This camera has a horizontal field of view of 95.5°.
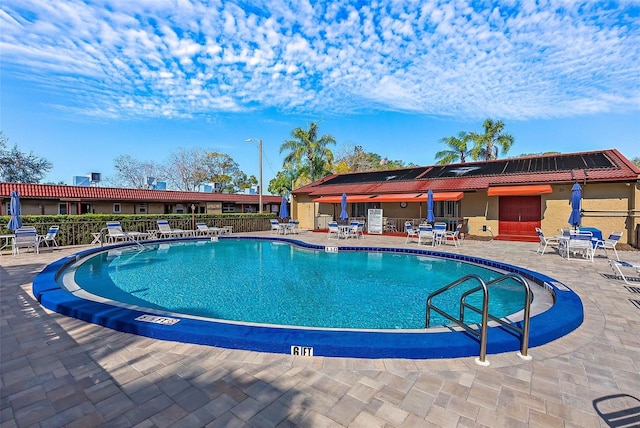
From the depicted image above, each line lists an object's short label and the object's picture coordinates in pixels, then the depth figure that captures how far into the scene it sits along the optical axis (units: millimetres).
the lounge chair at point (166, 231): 20391
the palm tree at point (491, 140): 33656
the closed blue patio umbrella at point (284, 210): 24938
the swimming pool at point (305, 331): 4090
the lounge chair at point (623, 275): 7926
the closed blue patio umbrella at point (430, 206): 18406
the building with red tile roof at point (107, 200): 22688
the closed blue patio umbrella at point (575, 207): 13992
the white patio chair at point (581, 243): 11570
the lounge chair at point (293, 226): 23588
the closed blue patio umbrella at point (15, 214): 14445
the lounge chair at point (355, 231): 20203
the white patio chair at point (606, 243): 12156
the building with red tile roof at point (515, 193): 16125
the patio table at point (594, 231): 14016
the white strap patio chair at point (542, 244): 13277
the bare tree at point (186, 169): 52938
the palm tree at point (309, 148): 35438
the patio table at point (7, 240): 14462
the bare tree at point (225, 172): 54031
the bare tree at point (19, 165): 39812
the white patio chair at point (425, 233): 16650
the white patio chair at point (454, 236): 16719
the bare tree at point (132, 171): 52406
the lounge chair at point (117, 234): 17625
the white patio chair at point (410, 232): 17997
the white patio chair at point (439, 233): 16578
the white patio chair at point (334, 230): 20138
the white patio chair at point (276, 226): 23264
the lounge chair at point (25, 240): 13852
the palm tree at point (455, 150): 35288
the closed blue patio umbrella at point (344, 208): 21897
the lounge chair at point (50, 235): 15445
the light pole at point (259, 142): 27312
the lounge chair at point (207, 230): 22156
